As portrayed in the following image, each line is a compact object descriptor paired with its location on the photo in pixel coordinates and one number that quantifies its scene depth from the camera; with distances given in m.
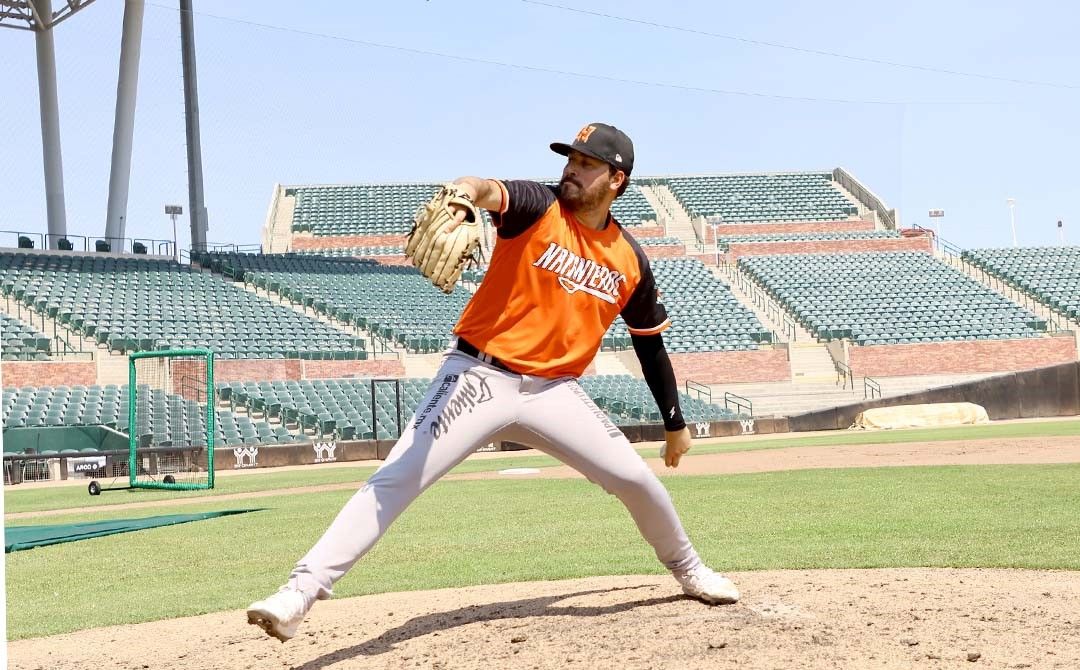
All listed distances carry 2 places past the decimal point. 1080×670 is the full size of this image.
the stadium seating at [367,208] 48.09
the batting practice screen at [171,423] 18.05
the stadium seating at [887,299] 35.31
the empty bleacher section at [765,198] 50.41
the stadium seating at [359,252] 44.28
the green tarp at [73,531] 9.71
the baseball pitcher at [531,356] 3.96
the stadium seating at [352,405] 24.84
